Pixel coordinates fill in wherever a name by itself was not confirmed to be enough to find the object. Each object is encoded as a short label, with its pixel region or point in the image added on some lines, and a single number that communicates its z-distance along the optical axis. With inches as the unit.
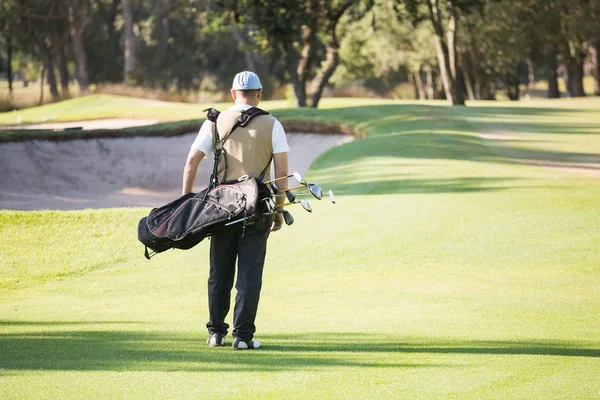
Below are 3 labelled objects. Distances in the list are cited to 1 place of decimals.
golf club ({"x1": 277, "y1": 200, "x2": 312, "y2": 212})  533.0
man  553.9
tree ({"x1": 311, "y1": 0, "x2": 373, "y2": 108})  3206.2
